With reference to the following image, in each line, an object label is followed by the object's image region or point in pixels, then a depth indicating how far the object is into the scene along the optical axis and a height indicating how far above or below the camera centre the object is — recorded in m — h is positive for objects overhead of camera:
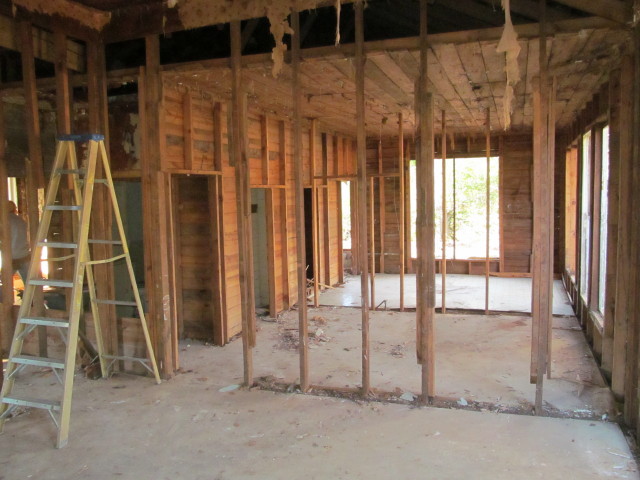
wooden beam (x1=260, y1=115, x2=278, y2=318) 6.39 -0.01
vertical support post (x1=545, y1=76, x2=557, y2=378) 3.36 +0.18
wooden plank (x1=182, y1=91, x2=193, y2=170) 4.89 +0.89
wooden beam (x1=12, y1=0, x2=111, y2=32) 3.88 +1.67
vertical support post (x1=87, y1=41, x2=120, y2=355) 4.23 +0.10
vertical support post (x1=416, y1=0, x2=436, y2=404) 3.64 -0.24
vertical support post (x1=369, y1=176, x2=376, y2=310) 6.23 -1.03
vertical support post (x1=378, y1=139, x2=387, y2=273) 10.24 +0.00
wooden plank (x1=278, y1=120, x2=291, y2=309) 6.88 +0.13
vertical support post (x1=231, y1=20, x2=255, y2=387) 3.93 +0.19
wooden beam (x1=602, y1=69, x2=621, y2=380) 3.98 -0.10
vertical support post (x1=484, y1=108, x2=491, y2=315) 6.00 +0.02
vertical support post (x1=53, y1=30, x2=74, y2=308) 4.09 +1.12
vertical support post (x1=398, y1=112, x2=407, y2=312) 6.10 +0.19
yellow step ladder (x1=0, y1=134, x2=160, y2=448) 3.21 -0.43
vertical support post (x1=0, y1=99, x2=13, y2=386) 4.40 -0.26
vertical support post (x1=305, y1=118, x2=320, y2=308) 6.85 +0.10
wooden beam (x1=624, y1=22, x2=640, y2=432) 3.21 -0.41
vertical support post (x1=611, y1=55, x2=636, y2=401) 3.35 -0.10
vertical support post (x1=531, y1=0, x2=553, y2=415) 3.33 -0.13
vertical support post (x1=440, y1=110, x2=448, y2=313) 6.47 +0.14
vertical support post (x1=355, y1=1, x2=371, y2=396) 3.65 +0.41
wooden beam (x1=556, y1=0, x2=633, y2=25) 3.13 +1.28
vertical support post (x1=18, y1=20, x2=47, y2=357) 4.12 +0.71
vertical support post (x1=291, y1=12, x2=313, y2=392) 3.80 +0.11
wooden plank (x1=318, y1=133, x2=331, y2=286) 8.49 -0.11
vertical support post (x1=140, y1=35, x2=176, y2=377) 4.16 +0.08
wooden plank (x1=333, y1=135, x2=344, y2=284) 9.00 +0.39
